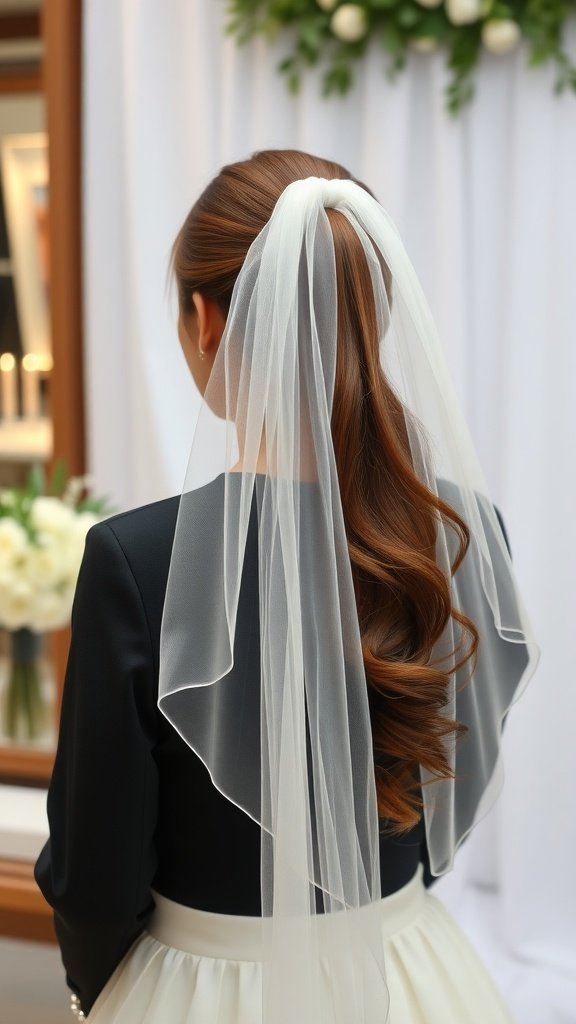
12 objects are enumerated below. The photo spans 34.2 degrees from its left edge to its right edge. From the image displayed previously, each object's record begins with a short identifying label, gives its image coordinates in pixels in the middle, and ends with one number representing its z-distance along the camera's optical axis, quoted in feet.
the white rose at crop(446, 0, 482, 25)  4.94
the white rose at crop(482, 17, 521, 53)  4.96
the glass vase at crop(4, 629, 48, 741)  5.26
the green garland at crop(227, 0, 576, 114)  4.98
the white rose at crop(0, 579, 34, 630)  4.70
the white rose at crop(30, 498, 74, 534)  4.72
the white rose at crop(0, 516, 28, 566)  4.66
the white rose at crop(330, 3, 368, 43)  5.13
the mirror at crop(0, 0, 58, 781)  6.25
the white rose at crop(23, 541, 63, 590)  4.70
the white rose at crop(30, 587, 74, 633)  4.81
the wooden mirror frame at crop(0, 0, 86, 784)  5.91
